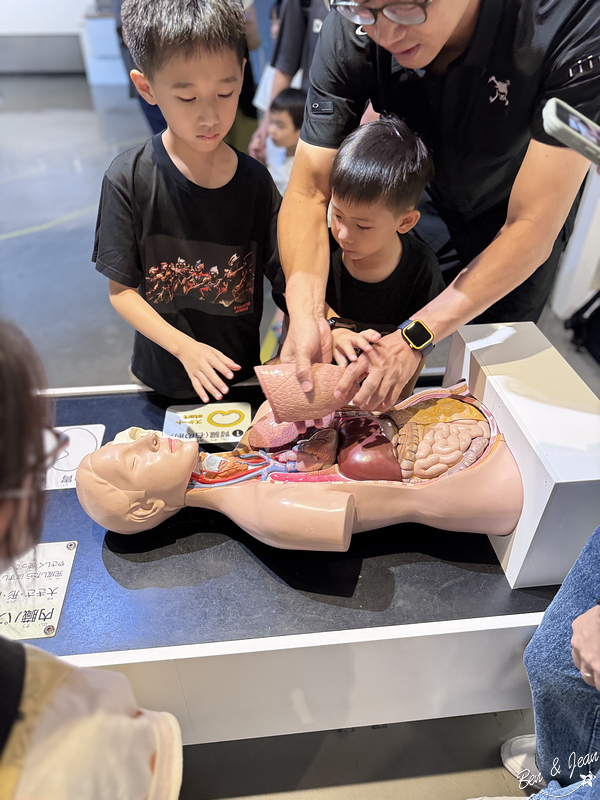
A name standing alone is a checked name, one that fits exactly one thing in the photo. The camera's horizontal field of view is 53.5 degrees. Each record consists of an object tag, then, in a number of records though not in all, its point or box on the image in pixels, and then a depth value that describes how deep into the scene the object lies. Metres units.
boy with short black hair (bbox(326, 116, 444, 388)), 1.22
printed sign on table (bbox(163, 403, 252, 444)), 1.59
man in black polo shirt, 1.04
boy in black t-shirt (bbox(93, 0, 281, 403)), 1.11
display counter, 1.12
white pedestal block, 1.09
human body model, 1.15
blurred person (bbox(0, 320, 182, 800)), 0.52
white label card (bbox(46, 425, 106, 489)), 1.46
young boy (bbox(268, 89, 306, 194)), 2.61
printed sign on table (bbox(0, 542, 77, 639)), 1.16
